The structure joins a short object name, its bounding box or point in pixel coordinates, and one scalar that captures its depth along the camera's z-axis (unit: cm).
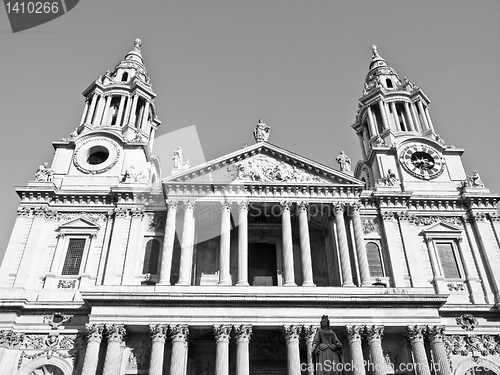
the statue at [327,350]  1411
